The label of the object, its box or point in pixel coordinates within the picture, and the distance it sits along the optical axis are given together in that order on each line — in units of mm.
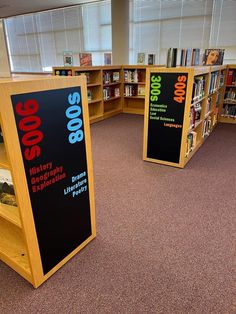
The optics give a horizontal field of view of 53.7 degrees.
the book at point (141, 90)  5998
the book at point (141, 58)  5922
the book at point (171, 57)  2873
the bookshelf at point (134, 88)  5911
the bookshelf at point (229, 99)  5074
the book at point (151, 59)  5660
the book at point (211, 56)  4328
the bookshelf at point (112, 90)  5641
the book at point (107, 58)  6679
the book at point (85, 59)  5415
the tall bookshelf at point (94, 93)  5332
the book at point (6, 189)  1410
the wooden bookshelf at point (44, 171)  1177
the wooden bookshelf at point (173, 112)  2865
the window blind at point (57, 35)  7799
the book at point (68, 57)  5719
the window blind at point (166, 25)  6148
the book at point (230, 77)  5062
